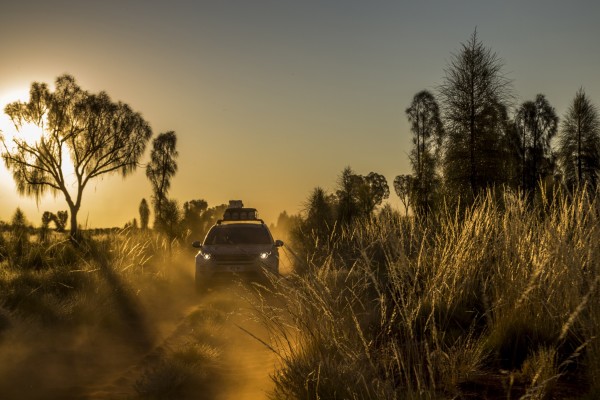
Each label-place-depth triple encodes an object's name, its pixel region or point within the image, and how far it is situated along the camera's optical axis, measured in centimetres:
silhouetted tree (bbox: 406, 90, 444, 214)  3728
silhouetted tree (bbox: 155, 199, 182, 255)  2621
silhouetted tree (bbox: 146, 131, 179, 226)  4584
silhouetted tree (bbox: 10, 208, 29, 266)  1480
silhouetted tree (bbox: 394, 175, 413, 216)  5434
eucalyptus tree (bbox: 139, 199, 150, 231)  8731
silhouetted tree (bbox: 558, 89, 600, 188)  4009
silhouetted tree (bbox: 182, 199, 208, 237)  3691
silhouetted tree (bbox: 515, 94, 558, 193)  4788
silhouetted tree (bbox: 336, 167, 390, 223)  2453
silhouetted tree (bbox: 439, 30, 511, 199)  2538
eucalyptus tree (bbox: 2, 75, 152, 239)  3762
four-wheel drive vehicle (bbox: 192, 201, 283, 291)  1368
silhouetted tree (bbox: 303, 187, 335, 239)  2447
